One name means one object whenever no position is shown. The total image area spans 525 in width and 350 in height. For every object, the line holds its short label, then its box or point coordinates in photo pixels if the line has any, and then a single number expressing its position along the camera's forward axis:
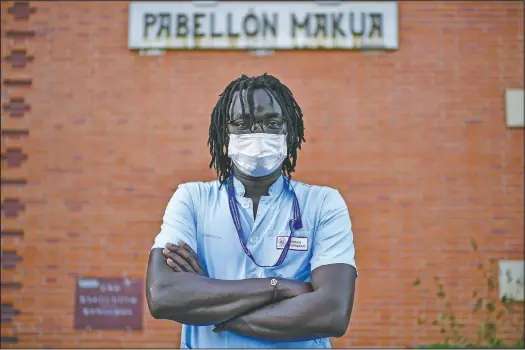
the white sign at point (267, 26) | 6.36
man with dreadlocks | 2.13
